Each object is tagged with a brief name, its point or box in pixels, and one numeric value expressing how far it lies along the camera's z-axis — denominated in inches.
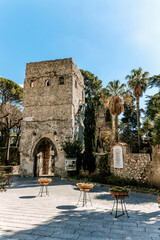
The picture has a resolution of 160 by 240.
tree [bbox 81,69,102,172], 576.4
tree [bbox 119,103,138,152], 848.3
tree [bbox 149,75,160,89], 803.8
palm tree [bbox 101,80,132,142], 659.4
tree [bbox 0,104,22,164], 981.2
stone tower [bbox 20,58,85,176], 673.0
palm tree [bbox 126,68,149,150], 778.2
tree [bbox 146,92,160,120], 680.1
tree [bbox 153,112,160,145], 428.8
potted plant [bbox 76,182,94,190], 283.9
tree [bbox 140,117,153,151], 629.8
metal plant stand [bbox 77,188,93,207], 281.6
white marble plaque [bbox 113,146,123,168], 479.5
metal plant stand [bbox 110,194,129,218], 232.4
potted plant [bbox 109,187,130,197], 231.3
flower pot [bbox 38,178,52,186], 334.6
